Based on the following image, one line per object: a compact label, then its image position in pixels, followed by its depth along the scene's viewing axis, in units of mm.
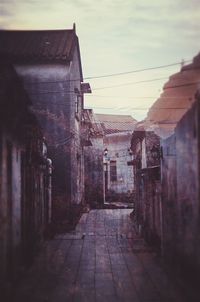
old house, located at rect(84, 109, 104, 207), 27531
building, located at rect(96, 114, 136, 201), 31078
